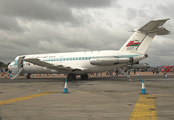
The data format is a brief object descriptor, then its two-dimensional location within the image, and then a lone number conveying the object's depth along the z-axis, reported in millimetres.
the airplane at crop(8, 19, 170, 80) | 18234
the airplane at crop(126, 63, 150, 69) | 67562
